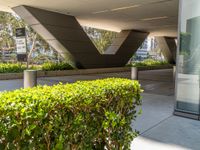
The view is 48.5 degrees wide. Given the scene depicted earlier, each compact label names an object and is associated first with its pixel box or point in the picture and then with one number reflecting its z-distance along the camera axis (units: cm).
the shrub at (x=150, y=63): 2582
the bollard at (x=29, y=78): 562
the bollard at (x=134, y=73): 1197
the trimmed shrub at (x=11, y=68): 1374
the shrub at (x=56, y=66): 1602
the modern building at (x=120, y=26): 548
